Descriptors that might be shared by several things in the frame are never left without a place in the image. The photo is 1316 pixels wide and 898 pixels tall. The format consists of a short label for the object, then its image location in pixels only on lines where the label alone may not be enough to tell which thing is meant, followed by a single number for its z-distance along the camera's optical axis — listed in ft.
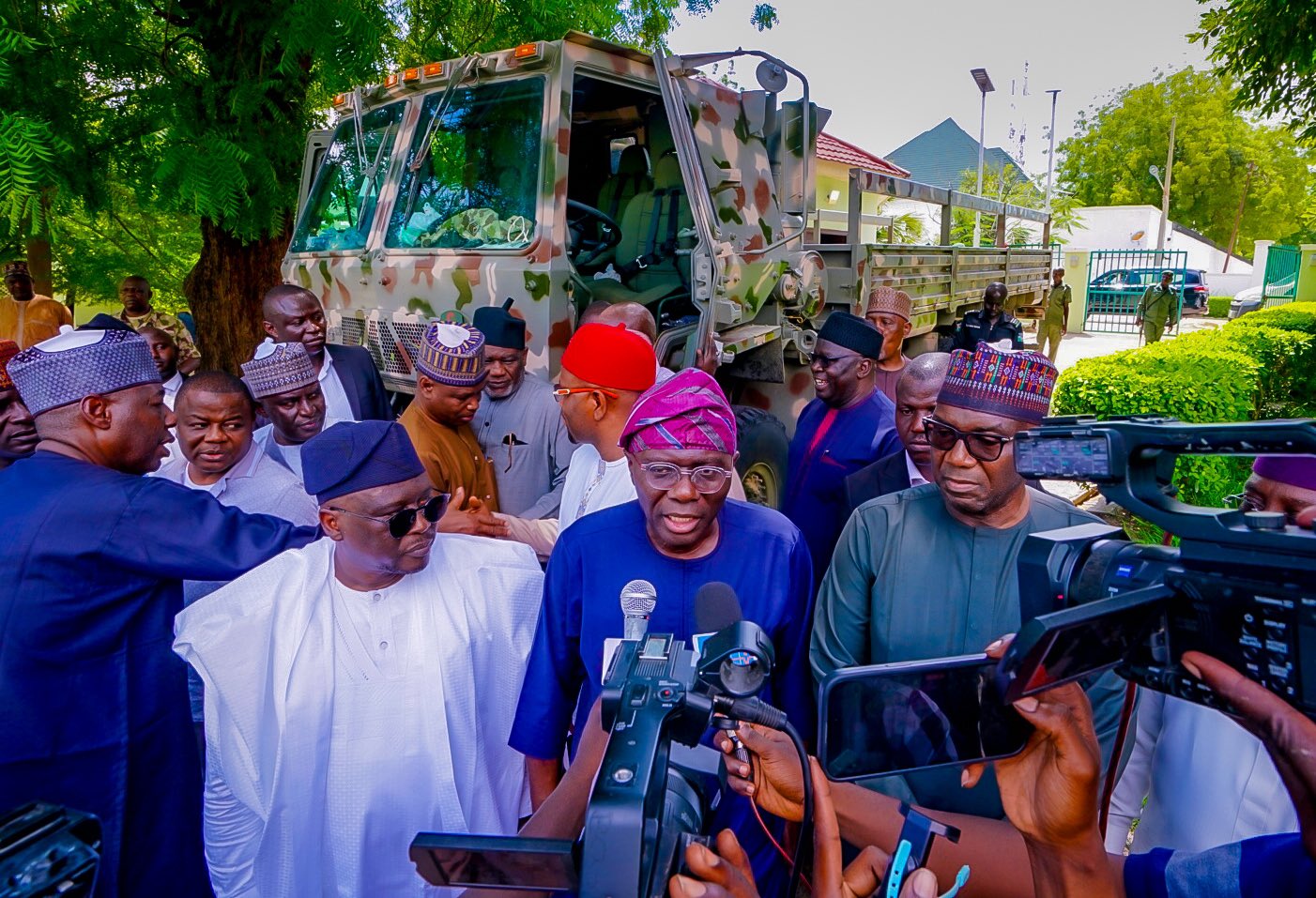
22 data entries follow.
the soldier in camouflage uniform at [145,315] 18.97
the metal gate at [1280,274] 73.05
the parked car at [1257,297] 72.79
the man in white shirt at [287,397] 9.77
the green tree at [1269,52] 23.65
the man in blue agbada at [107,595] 6.28
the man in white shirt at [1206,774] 4.95
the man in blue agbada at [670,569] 6.00
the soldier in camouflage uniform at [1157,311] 47.85
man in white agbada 5.97
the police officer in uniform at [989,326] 24.73
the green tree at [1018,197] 83.30
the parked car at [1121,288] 76.48
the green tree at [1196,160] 123.65
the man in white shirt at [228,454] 8.82
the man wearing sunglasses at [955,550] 6.03
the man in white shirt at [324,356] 12.63
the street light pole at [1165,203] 103.06
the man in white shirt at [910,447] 9.26
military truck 13.08
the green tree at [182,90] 10.81
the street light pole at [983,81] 66.27
